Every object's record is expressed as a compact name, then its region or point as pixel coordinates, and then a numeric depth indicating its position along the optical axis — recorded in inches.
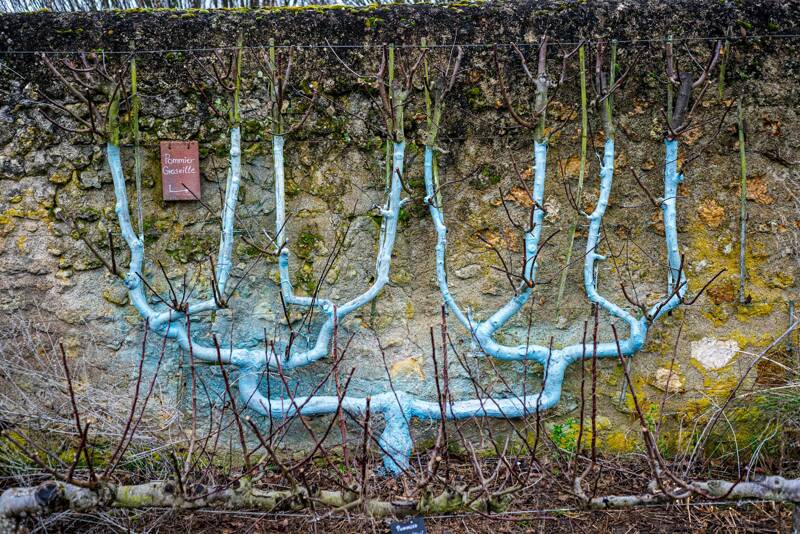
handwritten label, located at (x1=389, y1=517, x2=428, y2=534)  99.7
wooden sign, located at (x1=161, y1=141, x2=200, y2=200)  133.9
